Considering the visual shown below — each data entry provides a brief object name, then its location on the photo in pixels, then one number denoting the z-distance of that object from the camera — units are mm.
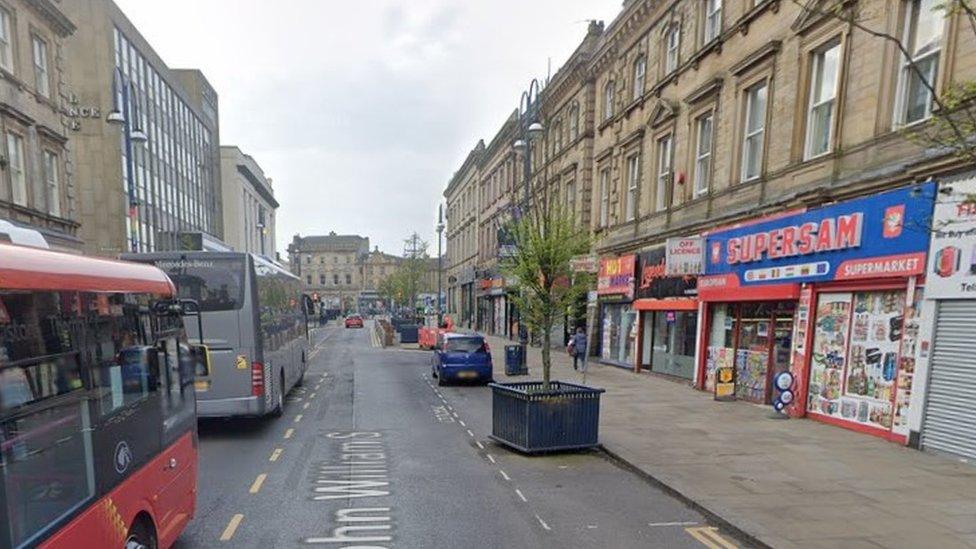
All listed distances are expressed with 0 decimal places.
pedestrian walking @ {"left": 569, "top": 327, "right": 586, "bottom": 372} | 17641
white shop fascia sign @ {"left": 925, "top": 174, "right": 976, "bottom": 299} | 7238
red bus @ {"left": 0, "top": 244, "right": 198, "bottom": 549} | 2543
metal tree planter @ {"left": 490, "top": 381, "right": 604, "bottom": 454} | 7867
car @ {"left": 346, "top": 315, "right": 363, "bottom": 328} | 52781
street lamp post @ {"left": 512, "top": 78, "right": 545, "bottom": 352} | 14430
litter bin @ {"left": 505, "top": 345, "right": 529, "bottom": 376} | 17094
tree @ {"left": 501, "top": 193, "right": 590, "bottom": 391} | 9148
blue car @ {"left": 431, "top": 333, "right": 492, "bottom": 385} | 15016
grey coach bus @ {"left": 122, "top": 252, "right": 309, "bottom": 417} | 8859
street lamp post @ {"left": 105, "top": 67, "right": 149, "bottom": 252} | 14273
